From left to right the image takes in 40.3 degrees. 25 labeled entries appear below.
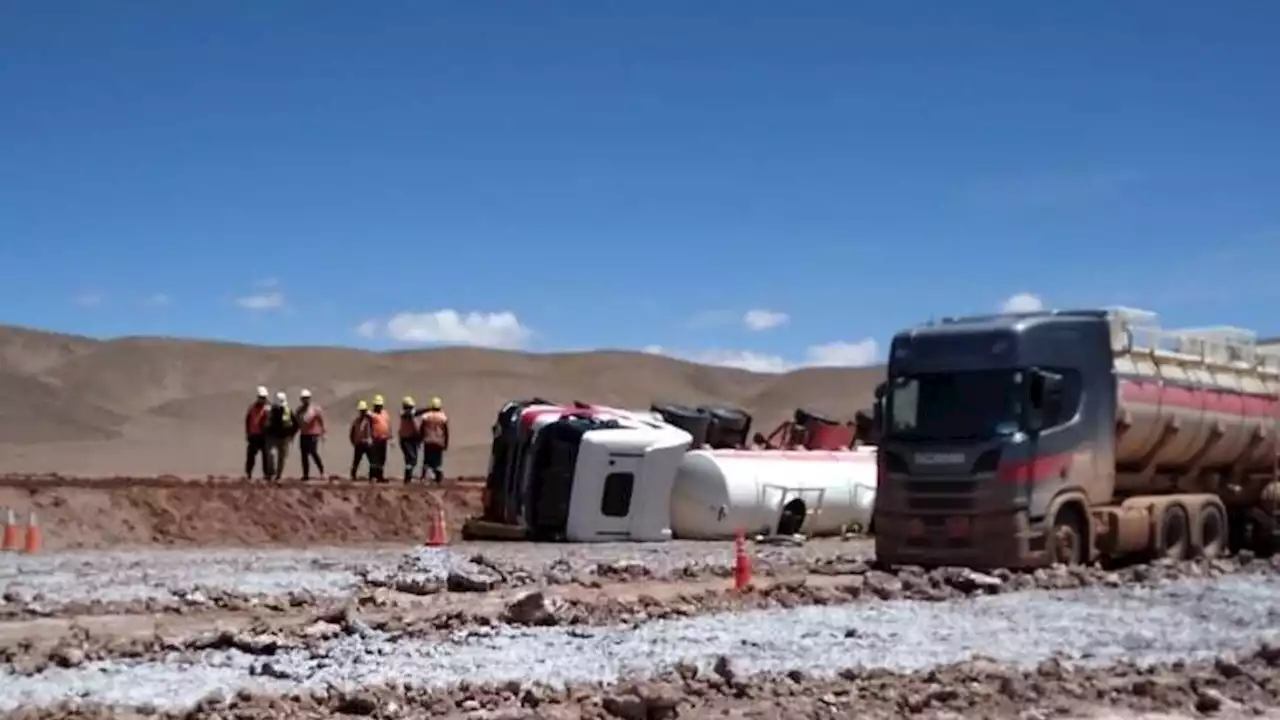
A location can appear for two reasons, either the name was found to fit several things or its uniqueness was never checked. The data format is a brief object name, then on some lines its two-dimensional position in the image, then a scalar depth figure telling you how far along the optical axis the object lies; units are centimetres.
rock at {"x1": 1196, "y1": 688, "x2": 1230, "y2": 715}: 1191
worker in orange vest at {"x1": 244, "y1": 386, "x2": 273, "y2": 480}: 3362
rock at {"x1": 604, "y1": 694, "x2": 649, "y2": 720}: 1124
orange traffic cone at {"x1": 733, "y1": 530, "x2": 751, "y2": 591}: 1974
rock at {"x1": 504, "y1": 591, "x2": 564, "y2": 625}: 1577
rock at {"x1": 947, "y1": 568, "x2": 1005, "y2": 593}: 1903
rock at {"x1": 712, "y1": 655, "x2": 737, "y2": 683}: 1245
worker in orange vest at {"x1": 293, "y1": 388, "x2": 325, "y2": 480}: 3431
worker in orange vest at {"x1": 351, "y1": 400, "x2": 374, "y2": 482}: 3622
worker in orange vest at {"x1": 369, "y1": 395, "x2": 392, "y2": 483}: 3591
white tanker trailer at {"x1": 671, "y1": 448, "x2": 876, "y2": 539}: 2817
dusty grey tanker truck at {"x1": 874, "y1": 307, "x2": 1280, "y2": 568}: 2012
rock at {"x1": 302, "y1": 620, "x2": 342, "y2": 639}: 1455
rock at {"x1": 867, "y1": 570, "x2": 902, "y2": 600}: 1866
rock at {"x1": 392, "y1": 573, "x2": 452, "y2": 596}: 1884
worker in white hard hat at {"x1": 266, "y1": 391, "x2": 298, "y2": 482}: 3375
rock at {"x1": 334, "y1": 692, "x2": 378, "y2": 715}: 1134
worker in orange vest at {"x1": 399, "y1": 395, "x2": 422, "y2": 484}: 3656
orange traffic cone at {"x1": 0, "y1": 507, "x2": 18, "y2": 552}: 2694
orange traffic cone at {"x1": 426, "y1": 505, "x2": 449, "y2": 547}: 2798
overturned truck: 2747
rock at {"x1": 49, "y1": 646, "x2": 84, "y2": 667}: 1321
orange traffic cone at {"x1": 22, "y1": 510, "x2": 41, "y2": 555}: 2663
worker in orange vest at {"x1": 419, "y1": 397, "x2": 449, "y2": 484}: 3609
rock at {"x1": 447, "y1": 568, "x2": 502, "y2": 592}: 1917
